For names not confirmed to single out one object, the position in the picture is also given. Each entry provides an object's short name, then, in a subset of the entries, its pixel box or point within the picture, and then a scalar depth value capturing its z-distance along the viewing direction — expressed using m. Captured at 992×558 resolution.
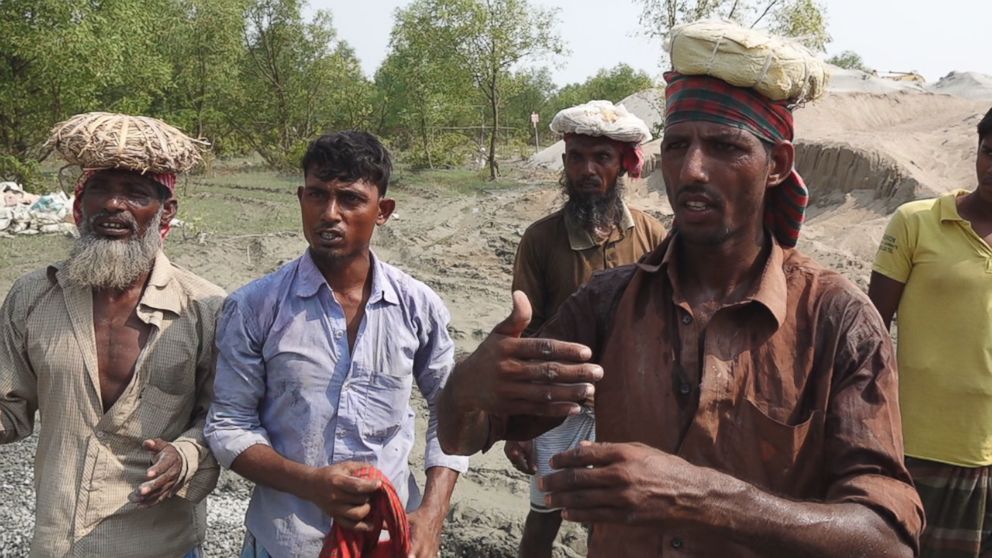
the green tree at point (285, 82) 25.05
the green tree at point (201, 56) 22.22
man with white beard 2.26
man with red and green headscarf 1.15
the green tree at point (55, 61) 13.41
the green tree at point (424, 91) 21.84
